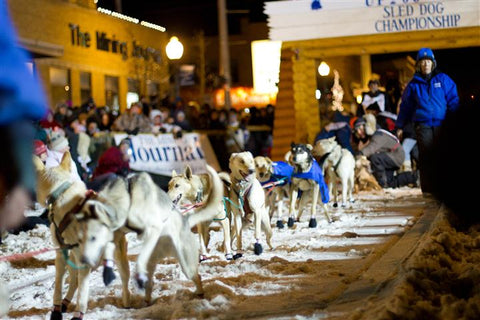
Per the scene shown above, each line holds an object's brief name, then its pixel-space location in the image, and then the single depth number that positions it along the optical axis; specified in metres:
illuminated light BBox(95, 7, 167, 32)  29.82
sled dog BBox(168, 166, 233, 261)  7.62
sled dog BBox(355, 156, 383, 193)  15.76
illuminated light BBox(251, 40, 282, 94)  29.48
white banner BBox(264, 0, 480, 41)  16.06
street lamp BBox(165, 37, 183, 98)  19.19
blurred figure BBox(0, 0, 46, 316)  4.28
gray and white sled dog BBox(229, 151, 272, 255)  8.01
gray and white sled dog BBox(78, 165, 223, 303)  4.82
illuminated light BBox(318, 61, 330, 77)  22.66
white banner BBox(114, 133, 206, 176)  15.13
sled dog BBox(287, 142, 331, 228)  10.27
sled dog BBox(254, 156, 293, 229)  9.48
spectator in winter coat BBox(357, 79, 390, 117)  17.38
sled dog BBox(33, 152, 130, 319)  5.10
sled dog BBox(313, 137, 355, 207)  12.20
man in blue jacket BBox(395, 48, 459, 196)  10.20
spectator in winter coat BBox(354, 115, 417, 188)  16.14
